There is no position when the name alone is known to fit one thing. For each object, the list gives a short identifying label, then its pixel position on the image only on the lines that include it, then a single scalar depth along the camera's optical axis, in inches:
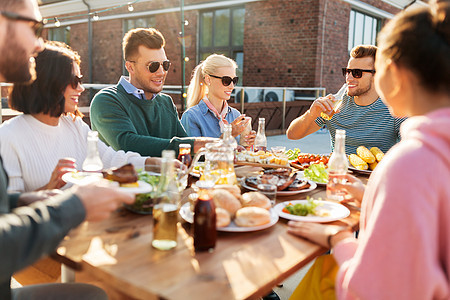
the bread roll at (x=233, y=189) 66.3
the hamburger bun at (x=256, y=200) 64.1
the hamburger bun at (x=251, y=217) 59.0
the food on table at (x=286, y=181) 78.5
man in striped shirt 126.5
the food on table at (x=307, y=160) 106.4
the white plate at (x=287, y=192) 77.8
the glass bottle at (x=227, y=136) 88.5
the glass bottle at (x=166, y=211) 52.1
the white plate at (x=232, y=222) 57.4
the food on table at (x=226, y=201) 61.2
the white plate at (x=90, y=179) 59.5
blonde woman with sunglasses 142.2
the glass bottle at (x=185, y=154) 78.9
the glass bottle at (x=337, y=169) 75.1
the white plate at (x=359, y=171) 101.1
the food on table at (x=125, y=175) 61.7
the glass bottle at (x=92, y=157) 68.1
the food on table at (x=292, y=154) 113.9
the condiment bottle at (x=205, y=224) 51.3
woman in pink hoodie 39.2
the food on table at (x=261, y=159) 98.3
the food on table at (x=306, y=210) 66.0
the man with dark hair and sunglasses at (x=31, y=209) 38.2
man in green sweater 108.0
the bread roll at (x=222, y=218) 57.4
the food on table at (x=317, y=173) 90.1
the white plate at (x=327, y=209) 63.6
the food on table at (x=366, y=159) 102.7
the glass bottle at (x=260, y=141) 113.8
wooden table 42.6
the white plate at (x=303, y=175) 89.0
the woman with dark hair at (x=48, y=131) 74.8
